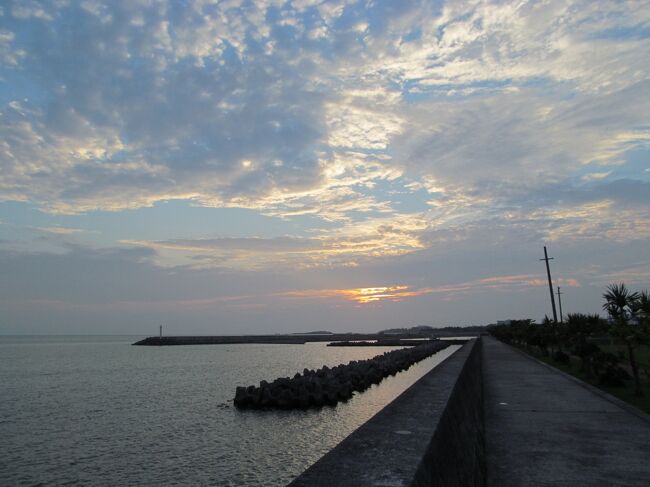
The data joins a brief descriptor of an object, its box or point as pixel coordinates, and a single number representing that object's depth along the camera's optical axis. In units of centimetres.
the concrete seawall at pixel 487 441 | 348
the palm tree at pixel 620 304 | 1361
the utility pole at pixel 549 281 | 3738
